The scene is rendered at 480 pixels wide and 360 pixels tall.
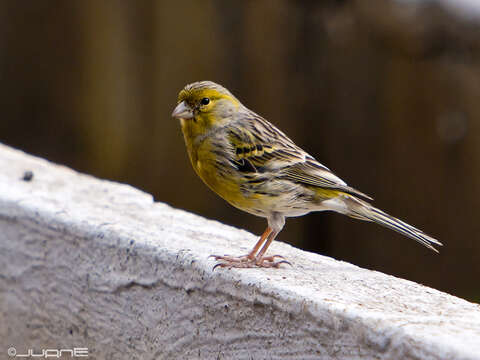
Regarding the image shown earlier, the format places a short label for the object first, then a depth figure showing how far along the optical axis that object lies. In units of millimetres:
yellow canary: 6879
